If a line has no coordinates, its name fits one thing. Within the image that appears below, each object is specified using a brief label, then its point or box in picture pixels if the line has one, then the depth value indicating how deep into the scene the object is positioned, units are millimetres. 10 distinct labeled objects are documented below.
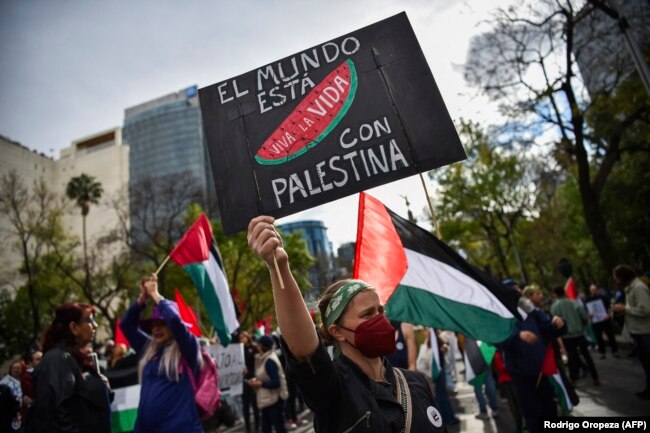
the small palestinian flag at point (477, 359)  6691
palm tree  32656
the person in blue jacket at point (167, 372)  3547
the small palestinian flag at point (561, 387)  5070
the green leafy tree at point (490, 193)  26203
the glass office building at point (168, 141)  105812
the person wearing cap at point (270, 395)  7140
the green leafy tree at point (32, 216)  23000
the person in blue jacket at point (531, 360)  4801
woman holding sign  1659
